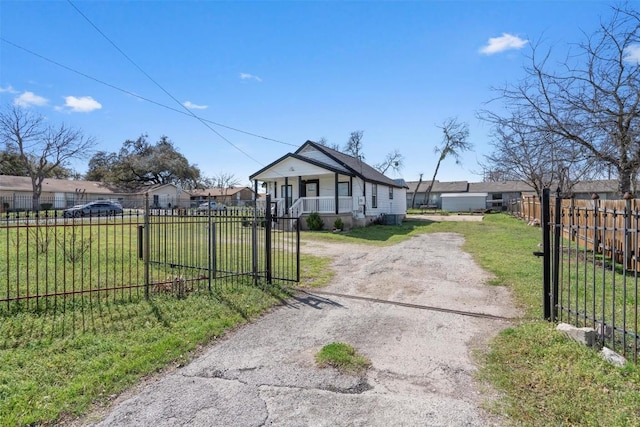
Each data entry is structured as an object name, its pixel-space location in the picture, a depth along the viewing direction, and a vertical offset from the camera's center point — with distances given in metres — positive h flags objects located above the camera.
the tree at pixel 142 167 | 56.66 +7.42
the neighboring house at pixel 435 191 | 54.78 +3.09
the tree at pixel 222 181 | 72.75 +6.23
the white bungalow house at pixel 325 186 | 18.84 +1.52
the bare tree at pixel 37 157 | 38.09 +6.56
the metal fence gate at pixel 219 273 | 6.25 -1.39
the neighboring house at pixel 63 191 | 39.34 +2.58
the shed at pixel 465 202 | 43.78 +0.96
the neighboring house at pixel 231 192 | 67.19 +3.76
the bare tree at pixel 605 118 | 6.91 +1.98
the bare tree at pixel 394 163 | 51.09 +7.02
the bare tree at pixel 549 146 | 8.13 +1.58
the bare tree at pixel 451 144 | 46.72 +9.17
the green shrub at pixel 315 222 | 18.19 -0.67
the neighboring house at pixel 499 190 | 47.82 +2.94
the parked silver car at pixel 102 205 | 28.14 +0.43
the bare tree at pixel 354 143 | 49.00 +9.73
